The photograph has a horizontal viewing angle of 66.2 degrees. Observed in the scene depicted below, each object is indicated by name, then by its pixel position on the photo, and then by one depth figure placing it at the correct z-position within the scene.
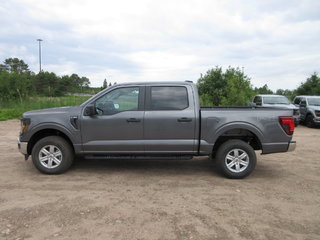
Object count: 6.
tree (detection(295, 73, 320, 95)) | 25.01
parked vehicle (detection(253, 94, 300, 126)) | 12.41
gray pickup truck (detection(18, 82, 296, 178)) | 4.54
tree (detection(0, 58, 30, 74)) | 66.25
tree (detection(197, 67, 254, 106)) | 15.72
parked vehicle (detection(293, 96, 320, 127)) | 11.93
